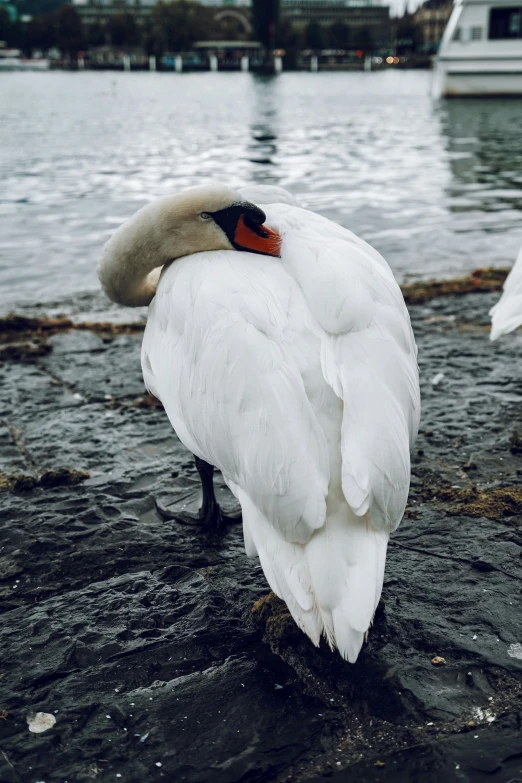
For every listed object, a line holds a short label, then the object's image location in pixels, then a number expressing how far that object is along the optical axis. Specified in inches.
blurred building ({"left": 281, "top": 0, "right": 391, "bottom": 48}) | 6589.6
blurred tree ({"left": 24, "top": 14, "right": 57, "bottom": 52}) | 5826.8
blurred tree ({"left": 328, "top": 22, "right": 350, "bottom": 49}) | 6058.1
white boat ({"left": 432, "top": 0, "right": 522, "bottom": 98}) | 1437.0
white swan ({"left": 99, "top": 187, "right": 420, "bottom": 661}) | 87.1
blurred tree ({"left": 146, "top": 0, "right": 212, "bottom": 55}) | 5398.6
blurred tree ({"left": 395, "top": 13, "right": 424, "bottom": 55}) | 5649.6
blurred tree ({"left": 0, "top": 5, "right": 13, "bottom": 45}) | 6156.5
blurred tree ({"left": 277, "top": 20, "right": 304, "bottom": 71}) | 5393.7
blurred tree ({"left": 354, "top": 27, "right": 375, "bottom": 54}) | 5738.2
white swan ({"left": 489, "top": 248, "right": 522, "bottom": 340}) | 187.8
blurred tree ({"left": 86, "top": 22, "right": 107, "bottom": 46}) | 5920.3
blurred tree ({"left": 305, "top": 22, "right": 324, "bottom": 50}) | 5669.3
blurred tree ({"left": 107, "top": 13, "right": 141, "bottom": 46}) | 5782.5
